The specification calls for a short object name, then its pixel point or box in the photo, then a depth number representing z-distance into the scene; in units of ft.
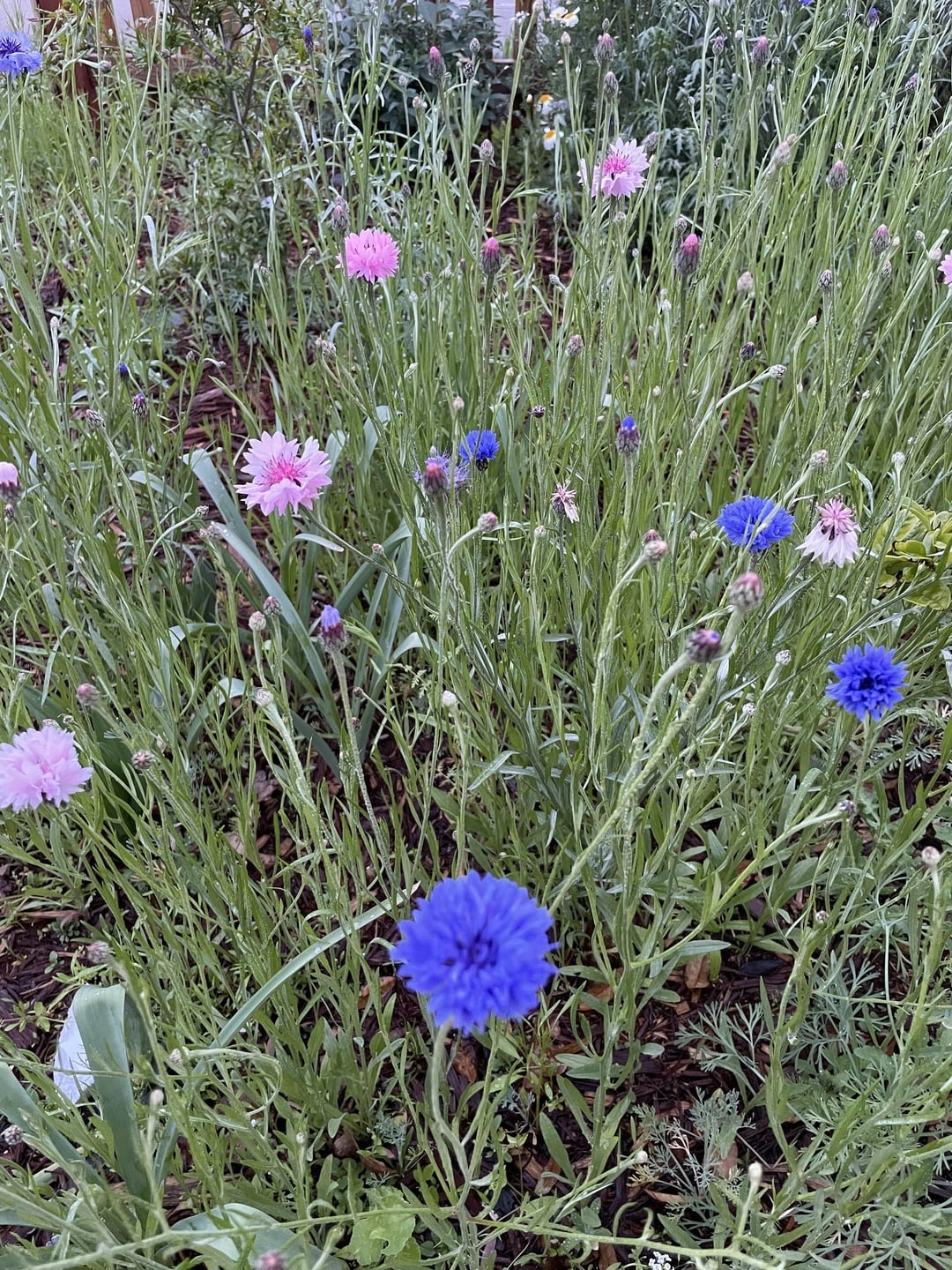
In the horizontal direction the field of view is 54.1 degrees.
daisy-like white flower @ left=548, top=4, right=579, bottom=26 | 6.91
